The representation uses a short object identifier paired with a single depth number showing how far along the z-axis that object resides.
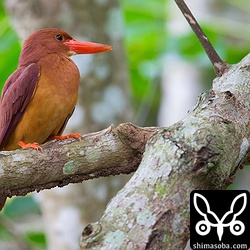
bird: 6.32
